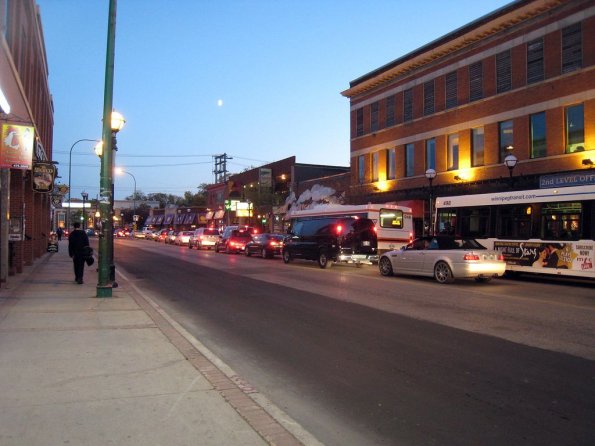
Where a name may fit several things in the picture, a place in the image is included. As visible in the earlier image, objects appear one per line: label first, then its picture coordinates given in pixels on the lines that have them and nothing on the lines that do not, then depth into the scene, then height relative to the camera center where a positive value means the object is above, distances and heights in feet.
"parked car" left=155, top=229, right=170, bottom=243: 200.55 -4.43
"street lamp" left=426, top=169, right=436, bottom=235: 86.17 +8.51
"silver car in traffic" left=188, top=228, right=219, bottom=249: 137.18 -3.51
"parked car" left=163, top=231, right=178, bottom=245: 179.98 -4.50
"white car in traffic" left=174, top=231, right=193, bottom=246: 162.20 -4.15
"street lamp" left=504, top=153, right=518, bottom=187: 73.41 +8.93
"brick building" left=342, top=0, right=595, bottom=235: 77.05 +20.82
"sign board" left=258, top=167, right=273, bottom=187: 167.63 +15.29
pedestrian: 46.68 -2.37
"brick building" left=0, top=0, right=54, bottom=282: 41.45 +9.78
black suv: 71.15 -2.29
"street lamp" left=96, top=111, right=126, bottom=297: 38.06 +0.34
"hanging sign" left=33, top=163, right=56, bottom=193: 53.62 +4.93
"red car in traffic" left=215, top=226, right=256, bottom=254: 115.96 -3.00
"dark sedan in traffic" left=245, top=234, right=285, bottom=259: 98.48 -3.81
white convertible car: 50.44 -3.47
